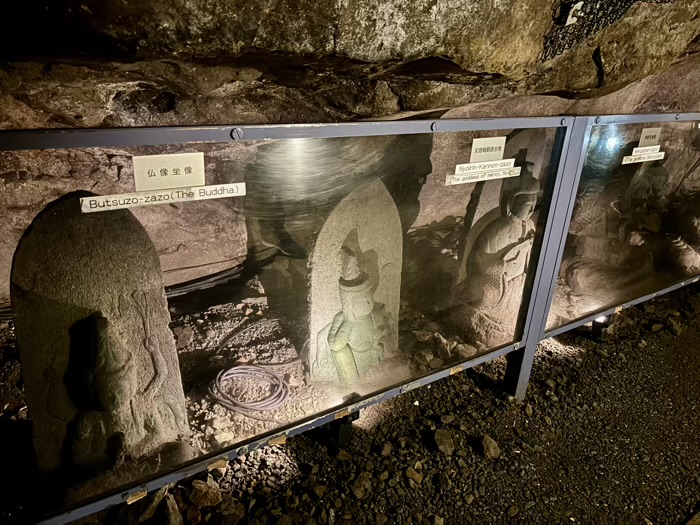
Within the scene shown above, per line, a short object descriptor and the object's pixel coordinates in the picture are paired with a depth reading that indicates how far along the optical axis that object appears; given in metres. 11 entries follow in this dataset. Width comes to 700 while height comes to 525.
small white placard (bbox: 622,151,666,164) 3.03
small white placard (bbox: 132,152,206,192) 1.52
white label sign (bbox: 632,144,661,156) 3.00
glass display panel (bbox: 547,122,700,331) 3.01
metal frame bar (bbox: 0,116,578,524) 1.33
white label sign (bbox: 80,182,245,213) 1.53
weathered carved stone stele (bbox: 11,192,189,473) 1.69
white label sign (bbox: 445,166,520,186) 2.23
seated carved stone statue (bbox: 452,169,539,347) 2.89
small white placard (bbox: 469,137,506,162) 2.23
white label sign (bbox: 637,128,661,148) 2.96
